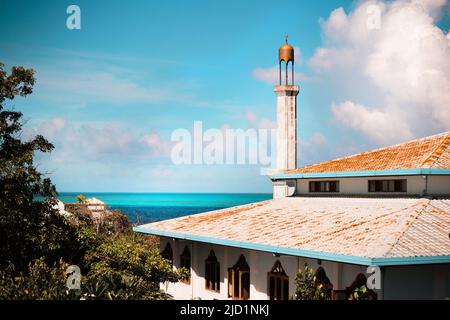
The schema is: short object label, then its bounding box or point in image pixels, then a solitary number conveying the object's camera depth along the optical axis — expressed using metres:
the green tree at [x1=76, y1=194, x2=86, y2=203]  65.00
